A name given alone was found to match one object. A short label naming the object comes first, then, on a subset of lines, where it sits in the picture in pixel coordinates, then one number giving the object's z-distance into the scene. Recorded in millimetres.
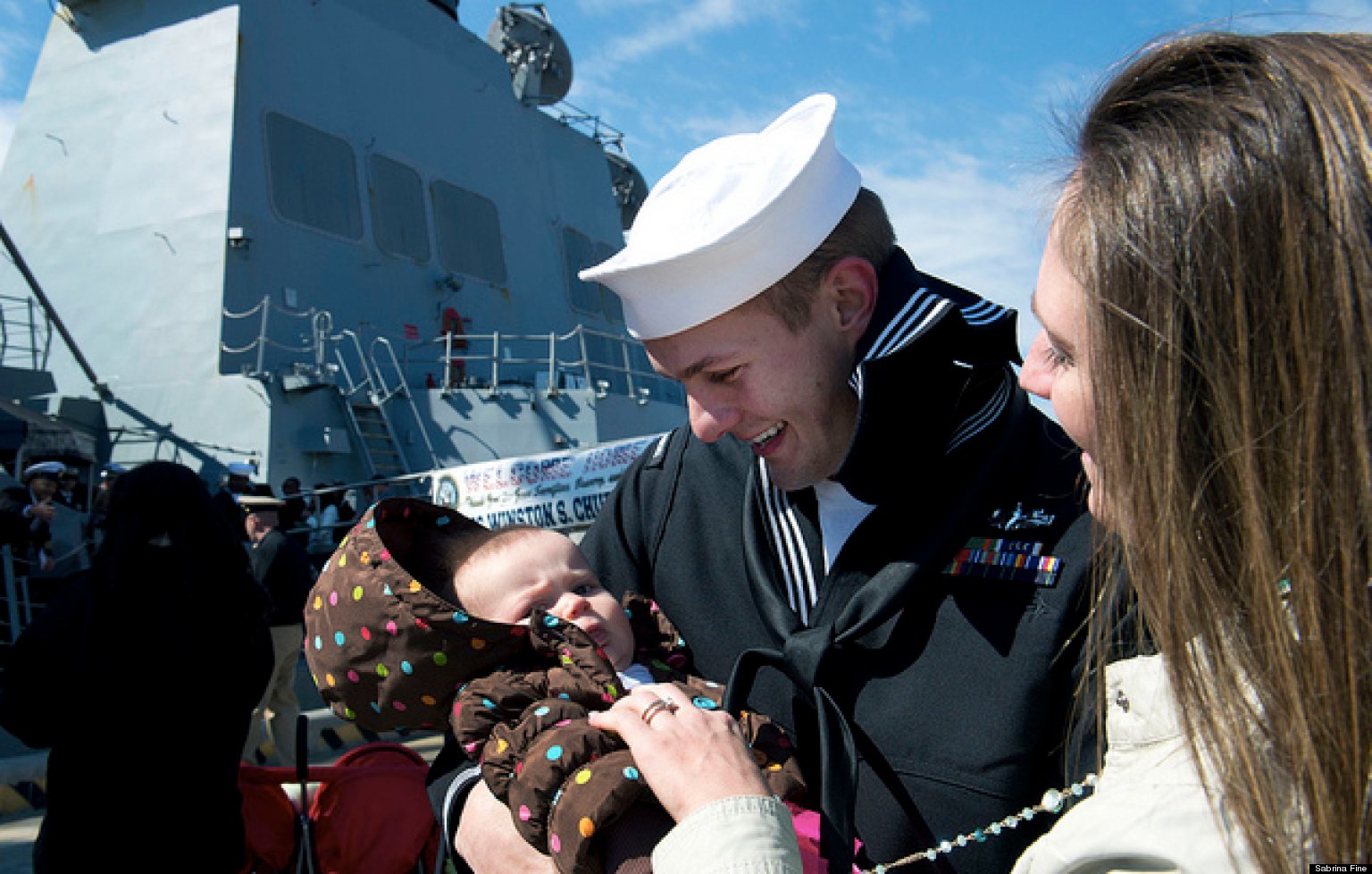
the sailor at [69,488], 9102
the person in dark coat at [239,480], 9477
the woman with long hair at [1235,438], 841
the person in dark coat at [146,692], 2934
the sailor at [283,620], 6738
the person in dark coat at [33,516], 6785
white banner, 9031
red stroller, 3416
